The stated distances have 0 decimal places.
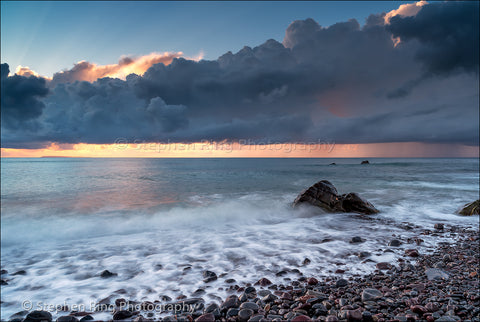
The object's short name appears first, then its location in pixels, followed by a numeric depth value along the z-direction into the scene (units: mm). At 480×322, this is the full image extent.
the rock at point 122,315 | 3423
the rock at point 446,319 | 2912
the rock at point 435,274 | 4366
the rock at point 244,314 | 3244
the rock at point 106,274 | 5066
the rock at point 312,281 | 4320
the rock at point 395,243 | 6437
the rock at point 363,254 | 5612
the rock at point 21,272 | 5496
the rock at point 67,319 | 3393
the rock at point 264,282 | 4324
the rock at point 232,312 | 3361
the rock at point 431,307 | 3191
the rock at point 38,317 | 3438
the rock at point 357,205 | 11289
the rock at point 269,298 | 3674
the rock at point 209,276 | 4603
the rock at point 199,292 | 4055
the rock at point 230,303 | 3559
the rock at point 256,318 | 3109
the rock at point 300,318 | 3025
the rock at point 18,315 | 3715
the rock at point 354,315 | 2996
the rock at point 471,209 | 10603
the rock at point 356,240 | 6824
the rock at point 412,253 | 5636
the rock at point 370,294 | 3543
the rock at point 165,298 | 3928
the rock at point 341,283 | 4188
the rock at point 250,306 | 3418
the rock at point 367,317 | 3016
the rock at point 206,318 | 3203
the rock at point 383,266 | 4962
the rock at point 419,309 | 3143
